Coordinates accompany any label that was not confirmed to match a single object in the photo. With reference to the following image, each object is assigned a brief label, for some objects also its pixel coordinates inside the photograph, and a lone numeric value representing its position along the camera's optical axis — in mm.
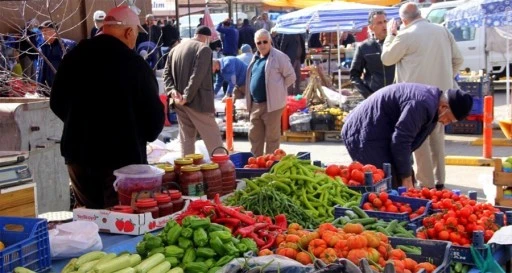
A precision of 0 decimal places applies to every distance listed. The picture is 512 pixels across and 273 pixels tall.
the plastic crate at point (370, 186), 5281
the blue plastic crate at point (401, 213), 4582
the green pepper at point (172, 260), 3502
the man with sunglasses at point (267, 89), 9570
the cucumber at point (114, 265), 3264
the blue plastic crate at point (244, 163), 5758
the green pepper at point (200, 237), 3602
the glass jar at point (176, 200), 4430
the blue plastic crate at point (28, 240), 3393
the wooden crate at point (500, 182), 7418
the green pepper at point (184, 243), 3592
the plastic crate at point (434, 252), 3828
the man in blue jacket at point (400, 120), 5836
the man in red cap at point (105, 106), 5066
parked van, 18641
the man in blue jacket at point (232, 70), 15133
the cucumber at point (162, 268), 3371
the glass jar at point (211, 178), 4891
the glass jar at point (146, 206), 4234
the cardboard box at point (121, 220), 4176
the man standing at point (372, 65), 10352
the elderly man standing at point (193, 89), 8961
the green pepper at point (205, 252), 3561
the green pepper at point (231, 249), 3574
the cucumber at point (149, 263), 3348
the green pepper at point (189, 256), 3521
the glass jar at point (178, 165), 4855
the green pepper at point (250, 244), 3694
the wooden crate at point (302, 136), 12828
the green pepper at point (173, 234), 3641
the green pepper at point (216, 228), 3717
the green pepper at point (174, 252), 3547
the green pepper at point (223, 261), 3518
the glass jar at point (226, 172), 5098
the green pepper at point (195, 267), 3471
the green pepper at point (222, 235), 3619
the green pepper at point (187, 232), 3639
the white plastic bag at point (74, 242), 3740
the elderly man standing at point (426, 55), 8453
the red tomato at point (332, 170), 5559
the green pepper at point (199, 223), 3693
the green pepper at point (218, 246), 3584
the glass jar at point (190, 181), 4754
